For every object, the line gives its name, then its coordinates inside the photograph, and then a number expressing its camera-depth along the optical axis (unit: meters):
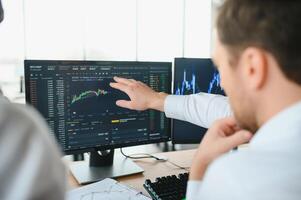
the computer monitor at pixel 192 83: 1.38
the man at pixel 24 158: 0.31
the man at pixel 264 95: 0.57
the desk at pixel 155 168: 1.26
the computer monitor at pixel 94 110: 1.16
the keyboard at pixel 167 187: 1.08
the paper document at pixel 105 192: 1.10
